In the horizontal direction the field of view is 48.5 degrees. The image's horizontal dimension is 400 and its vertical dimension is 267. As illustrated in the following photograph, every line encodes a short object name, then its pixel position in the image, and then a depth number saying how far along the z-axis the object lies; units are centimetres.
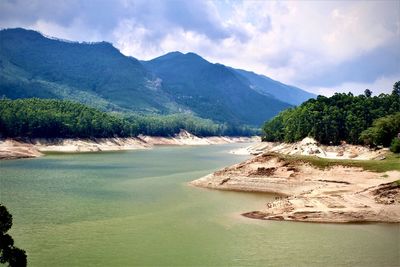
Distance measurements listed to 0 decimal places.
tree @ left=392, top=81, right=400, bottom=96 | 18662
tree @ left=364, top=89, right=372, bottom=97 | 18158
